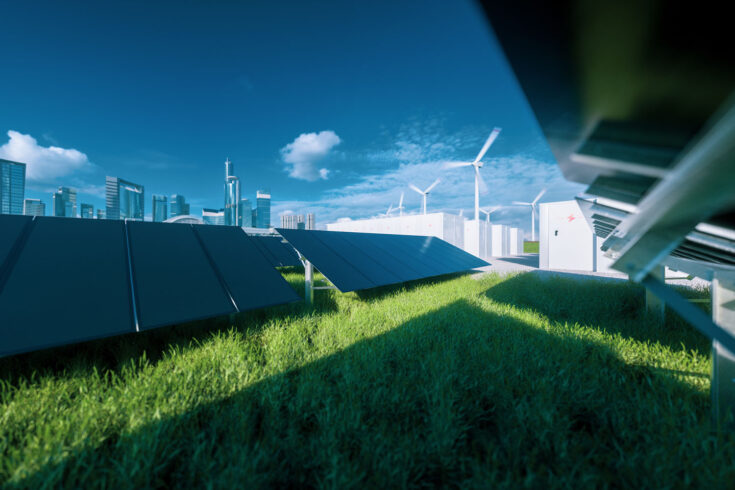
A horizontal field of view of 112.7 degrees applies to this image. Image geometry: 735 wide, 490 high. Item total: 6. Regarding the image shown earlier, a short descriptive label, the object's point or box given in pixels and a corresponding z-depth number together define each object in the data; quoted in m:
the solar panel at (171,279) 2.96
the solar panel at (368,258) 5.42
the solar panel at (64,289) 2.28
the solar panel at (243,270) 3.76
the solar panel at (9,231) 2.71
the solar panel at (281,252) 10.73
